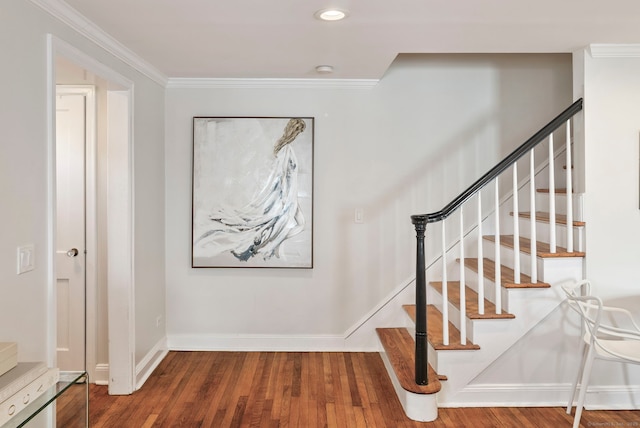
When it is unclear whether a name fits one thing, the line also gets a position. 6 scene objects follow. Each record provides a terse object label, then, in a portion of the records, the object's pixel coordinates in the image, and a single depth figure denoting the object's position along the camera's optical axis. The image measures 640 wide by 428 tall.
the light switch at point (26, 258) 1.92
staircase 2.77
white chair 2.41
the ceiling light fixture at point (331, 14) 2.27
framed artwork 3.77
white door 3.19
